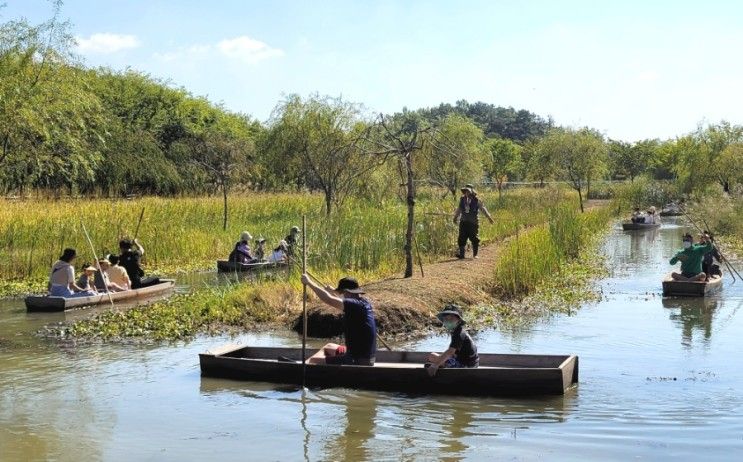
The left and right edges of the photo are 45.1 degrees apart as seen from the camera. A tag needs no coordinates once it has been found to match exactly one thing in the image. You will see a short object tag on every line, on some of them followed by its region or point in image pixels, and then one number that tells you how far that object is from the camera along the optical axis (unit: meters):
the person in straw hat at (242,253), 21.44
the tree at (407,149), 16.17
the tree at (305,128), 35.78
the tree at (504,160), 71.35
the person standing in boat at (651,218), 36.28
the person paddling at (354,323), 10.43
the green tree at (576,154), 47.25
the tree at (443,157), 17.08
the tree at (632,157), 74.62
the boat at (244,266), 21.08
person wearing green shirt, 17.89
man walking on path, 19.48
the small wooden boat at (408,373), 9.83
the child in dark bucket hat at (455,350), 9.93
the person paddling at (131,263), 18.03
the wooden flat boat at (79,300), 15.99
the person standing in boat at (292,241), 19.11
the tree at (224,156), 33.84
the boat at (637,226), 35.69
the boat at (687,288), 17.56
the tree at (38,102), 20.72
